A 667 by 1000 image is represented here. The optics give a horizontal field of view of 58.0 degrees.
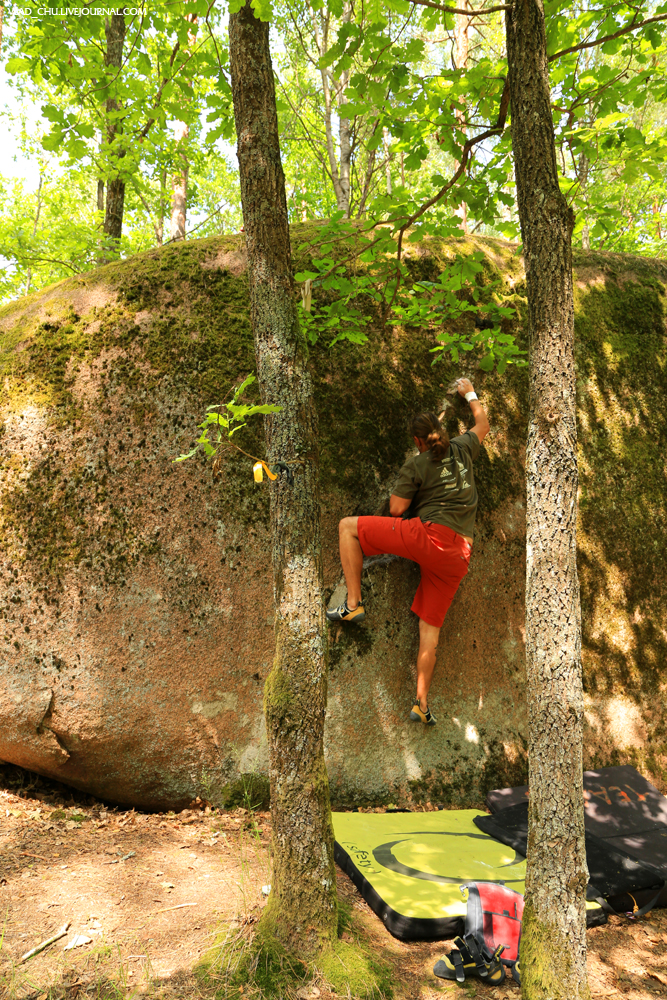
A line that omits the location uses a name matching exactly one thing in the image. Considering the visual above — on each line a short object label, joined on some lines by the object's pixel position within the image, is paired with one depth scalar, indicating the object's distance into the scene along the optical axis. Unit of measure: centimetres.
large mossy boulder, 439
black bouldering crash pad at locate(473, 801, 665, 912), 364
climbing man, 464
